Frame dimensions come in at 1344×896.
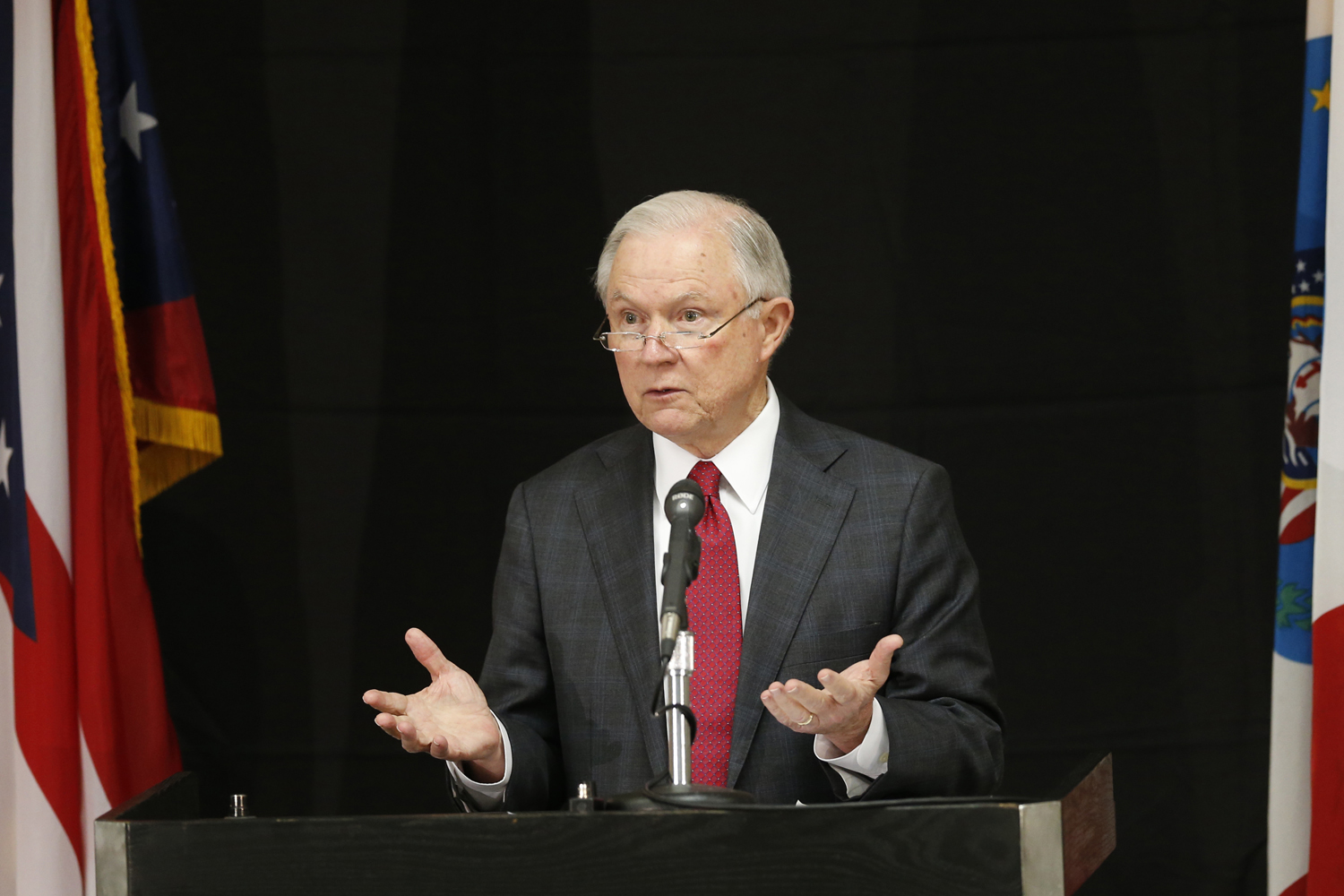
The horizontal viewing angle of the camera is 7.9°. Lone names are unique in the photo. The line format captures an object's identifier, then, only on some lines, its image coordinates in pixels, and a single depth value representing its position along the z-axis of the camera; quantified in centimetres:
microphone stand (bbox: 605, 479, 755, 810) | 870
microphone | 869
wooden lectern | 866
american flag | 945
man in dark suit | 908
